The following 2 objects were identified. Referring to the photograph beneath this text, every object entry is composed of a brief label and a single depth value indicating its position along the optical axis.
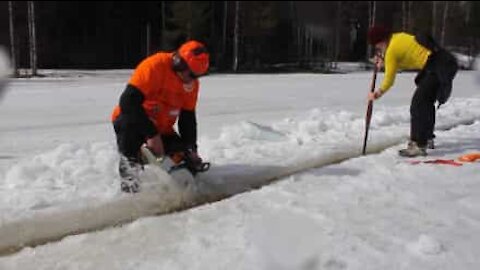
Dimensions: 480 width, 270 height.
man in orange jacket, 5.20
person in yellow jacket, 7.11
